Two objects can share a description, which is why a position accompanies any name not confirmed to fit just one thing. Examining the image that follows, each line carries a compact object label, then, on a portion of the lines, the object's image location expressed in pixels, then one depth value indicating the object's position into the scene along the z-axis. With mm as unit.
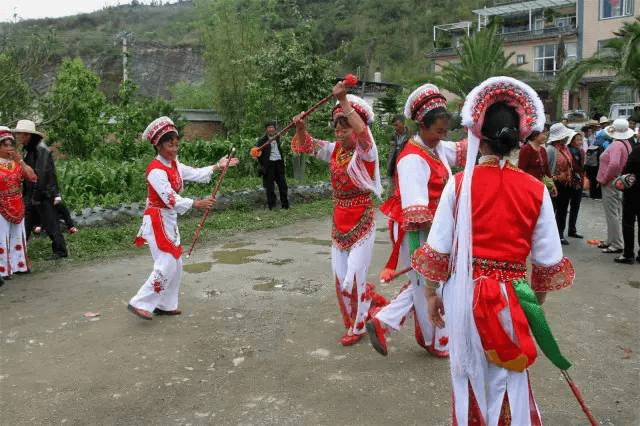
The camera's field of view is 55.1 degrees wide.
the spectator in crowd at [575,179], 9188
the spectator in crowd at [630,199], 7445
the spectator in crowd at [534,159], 7363
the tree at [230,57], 29891
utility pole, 30984
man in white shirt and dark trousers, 12086
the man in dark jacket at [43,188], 8008
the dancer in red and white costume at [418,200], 3912
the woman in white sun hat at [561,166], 8900
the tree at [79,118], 13500
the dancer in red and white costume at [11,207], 7129
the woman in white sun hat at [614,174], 8180
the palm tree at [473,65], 28109
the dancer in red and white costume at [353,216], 4719
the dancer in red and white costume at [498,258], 2725
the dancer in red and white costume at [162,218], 5434
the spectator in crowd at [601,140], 11977
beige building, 37875
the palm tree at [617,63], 17797
